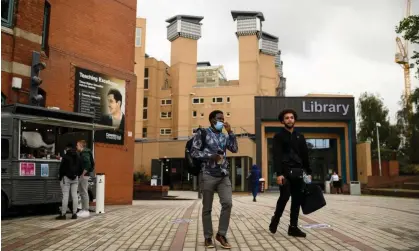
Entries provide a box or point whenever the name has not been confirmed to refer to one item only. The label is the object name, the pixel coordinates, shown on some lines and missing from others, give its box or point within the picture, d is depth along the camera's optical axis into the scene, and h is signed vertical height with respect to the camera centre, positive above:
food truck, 9.89 +0.51
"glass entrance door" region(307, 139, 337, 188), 41.19 +1.32
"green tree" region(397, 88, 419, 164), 45.78 +5.47
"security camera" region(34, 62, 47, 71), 12.25 +3.00
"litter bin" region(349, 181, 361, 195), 29.41 -1.23
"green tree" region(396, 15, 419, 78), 19.86 +6.79
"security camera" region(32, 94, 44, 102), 12.18 +2.08
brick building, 11.81 +4.06
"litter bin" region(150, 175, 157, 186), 33.18 -0.84
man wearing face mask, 5.77 -0.06
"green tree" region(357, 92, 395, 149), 56.34 +6.84
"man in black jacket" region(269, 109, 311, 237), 6.48 +0.11
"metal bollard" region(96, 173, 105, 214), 11.27 -0.70
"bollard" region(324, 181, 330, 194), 32.75 -1.22
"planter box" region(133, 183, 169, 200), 23.59 -1.21
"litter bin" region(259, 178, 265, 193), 32.27 -1.19
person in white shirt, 30.42 -0.78
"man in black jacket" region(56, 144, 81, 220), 9.58 -0.13
